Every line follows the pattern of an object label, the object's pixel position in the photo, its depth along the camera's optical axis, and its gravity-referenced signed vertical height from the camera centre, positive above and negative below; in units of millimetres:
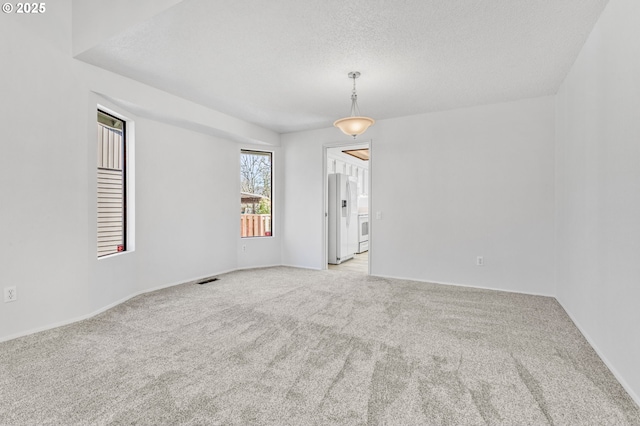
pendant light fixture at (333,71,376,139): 3291 +979
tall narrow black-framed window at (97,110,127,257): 3328 +305
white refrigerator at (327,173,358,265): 6082 -117
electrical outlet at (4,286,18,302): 2521 -688
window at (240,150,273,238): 5500 +333
